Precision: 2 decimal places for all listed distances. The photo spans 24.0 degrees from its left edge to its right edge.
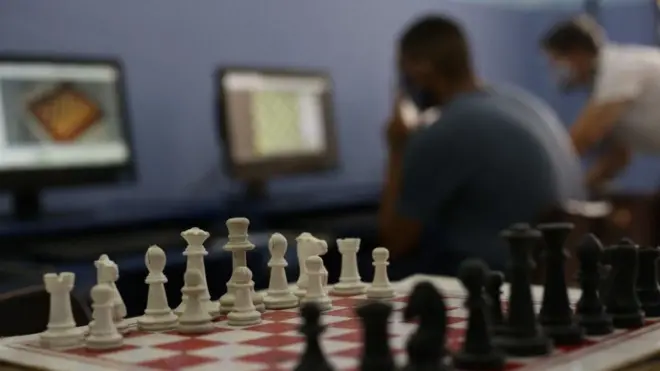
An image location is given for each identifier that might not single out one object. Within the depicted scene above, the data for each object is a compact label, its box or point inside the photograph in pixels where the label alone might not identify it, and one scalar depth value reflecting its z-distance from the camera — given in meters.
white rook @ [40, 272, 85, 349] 1.23
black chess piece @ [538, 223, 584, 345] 1.20
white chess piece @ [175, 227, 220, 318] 1.33
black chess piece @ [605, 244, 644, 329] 1.27
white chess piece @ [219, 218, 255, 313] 1.36
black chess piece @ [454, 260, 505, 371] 1.12
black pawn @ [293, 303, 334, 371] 1.09
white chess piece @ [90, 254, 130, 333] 1.28
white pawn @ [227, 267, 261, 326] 1.31
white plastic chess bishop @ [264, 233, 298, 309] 1.39
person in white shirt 2.92
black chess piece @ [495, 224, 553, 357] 1.16
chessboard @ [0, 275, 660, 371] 1.15
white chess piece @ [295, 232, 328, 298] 1.44
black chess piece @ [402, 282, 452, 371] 1.07
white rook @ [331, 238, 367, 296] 1.46
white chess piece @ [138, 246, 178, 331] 1.30
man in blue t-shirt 1.93
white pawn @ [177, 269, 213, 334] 1.28
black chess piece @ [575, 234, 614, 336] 1.24
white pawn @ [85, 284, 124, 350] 1.22
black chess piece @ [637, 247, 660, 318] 1.32
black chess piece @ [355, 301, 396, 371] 1.08
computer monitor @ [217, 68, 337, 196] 2.60
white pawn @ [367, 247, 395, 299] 1.44
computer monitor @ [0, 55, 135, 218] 2.15
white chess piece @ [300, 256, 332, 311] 1.37
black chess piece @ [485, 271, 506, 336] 1.20
